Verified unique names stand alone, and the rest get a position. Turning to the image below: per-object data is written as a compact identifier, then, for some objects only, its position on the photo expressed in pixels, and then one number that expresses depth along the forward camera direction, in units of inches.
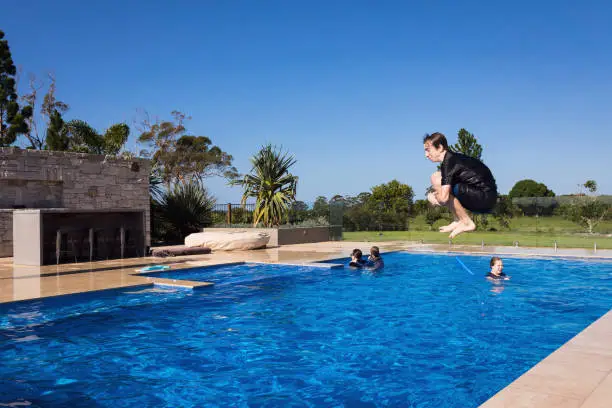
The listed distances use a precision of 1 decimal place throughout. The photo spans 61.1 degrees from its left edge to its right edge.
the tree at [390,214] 872.9
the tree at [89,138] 1072.2
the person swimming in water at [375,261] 539.5
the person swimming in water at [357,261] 533.0
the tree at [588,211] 719.7
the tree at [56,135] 1166.3
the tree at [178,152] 1610.5
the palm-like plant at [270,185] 818.8
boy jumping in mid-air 154.3
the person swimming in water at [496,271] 452.8
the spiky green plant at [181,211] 811.9
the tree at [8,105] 1261.1
